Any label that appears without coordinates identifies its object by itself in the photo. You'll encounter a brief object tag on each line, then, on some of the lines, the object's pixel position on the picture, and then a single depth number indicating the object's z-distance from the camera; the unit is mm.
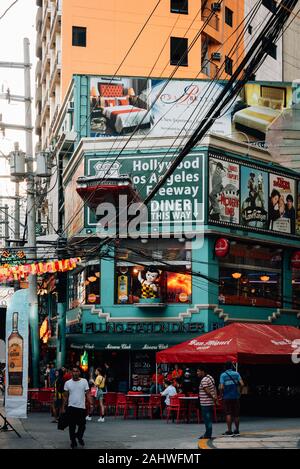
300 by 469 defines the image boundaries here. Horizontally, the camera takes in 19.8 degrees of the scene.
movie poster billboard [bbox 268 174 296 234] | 37125
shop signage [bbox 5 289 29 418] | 20594
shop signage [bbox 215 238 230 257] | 33906
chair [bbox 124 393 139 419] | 27172
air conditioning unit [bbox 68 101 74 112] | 41438
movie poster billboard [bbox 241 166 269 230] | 35844
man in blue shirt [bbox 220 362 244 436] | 20047
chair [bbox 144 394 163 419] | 27089
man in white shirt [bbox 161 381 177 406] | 26422
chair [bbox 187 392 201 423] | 25725
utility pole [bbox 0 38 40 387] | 31234
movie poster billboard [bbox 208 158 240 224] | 34469
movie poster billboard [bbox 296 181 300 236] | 38219
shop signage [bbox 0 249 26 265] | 30888
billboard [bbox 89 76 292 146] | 40000
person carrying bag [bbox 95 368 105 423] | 26188
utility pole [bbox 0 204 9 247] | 55219
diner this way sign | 34406
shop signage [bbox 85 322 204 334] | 33594
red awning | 24875
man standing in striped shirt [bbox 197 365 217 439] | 19344
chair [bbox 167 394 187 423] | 25422
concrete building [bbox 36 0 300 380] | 34156
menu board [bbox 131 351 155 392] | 34719
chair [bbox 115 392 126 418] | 27944
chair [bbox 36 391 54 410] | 29656
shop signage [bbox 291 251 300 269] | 37875
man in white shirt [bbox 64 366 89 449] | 18031
